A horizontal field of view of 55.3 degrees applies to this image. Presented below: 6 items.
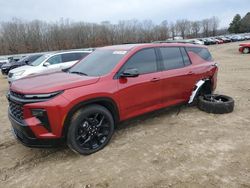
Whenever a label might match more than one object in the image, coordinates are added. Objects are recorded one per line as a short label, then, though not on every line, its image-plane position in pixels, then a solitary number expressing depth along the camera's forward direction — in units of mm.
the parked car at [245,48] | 23634
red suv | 3439
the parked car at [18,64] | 16809
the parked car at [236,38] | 57319
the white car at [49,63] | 10266
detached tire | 5461
